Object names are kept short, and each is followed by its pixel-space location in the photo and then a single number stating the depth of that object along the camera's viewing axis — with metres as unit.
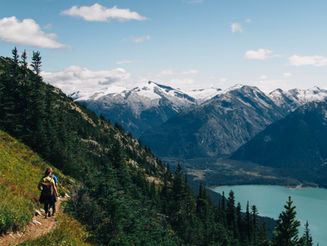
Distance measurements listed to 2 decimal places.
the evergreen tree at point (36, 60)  104.81
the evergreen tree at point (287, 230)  33.12
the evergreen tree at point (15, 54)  97.68
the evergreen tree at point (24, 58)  103.01
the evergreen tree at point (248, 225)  128.29
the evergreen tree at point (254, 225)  123.86
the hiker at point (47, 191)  19.77
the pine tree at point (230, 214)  127.69
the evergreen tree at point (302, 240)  32.47
